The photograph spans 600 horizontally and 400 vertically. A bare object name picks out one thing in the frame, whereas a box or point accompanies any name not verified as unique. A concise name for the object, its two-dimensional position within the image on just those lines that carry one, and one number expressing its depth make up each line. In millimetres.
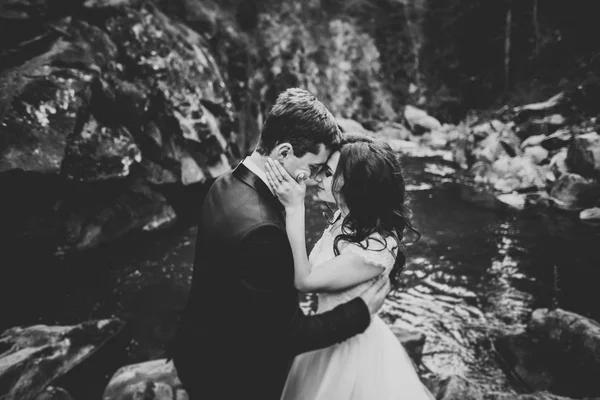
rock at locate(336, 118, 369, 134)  19984
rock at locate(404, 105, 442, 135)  21875
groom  1789
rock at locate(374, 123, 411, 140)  21266
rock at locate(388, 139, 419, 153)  18984
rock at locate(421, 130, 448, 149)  19492
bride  2158
